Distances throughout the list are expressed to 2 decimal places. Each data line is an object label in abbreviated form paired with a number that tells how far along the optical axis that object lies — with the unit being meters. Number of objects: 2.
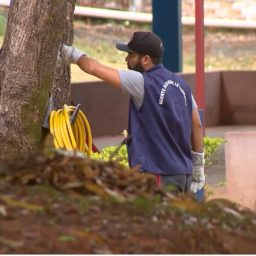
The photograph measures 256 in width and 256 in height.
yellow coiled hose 15.55
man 14.28
